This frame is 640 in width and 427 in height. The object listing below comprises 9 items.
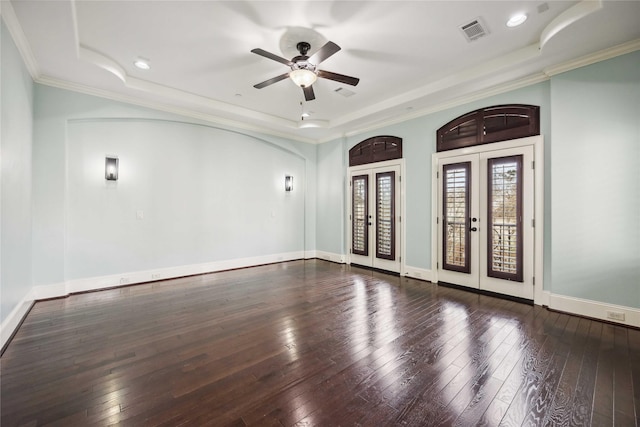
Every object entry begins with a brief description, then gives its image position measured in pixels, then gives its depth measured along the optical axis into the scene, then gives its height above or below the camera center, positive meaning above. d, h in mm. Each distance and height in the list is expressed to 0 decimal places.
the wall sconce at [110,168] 4531 +712
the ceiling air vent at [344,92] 4664 +2106
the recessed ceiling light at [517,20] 2902 +2105
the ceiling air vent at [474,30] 3029 +2108
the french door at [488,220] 3993 -141
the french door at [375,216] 5730 -109
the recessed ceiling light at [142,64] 3775 +2086
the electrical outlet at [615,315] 3212 -1238
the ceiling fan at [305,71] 3293 +1729
